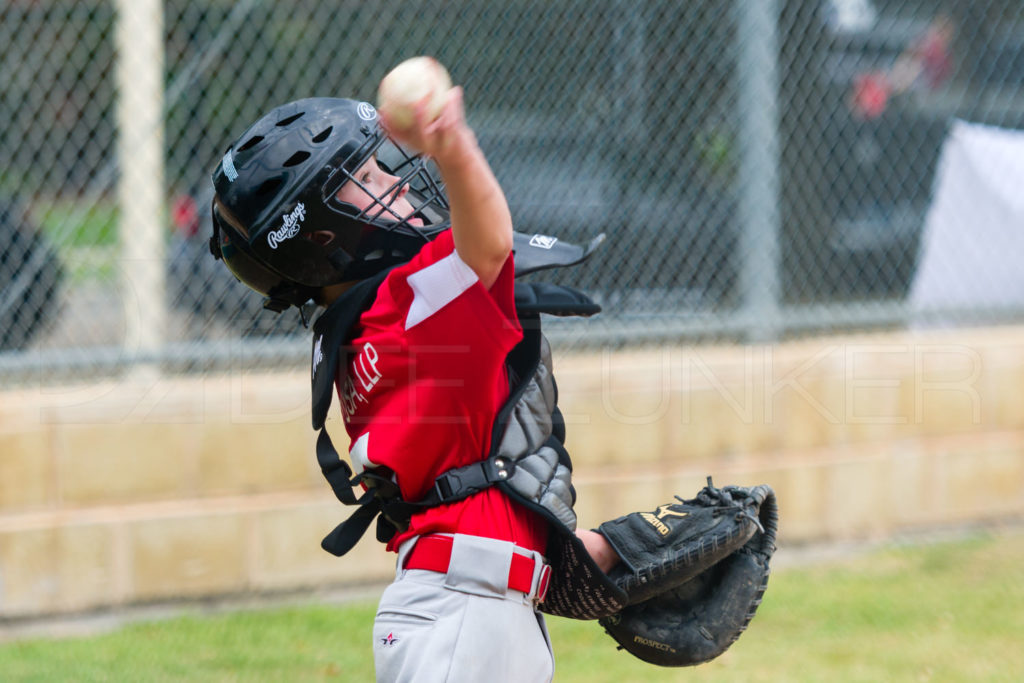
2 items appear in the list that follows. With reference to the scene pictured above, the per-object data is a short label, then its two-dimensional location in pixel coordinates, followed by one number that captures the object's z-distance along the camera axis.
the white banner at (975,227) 12.08
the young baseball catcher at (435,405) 4.58
